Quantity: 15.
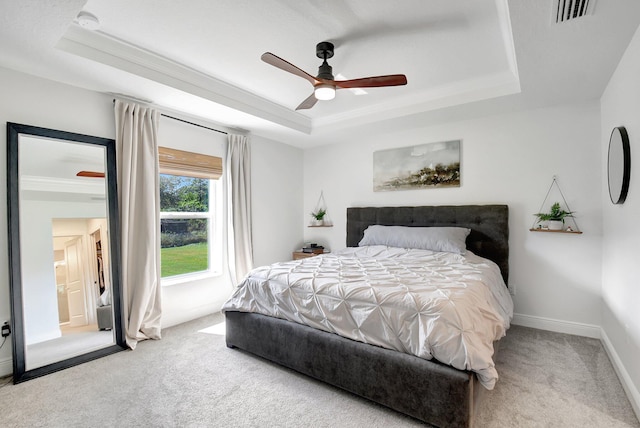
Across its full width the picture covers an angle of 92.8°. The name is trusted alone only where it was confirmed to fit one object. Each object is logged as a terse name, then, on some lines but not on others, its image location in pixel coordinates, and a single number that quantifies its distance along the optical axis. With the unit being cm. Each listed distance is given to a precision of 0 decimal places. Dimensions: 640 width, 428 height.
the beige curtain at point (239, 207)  401
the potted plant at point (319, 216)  478
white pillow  329
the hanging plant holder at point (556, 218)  303
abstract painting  380
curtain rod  339
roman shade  337
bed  164
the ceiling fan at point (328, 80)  226
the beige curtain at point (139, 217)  292
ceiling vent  164
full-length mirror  236
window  350
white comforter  168
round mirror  212
